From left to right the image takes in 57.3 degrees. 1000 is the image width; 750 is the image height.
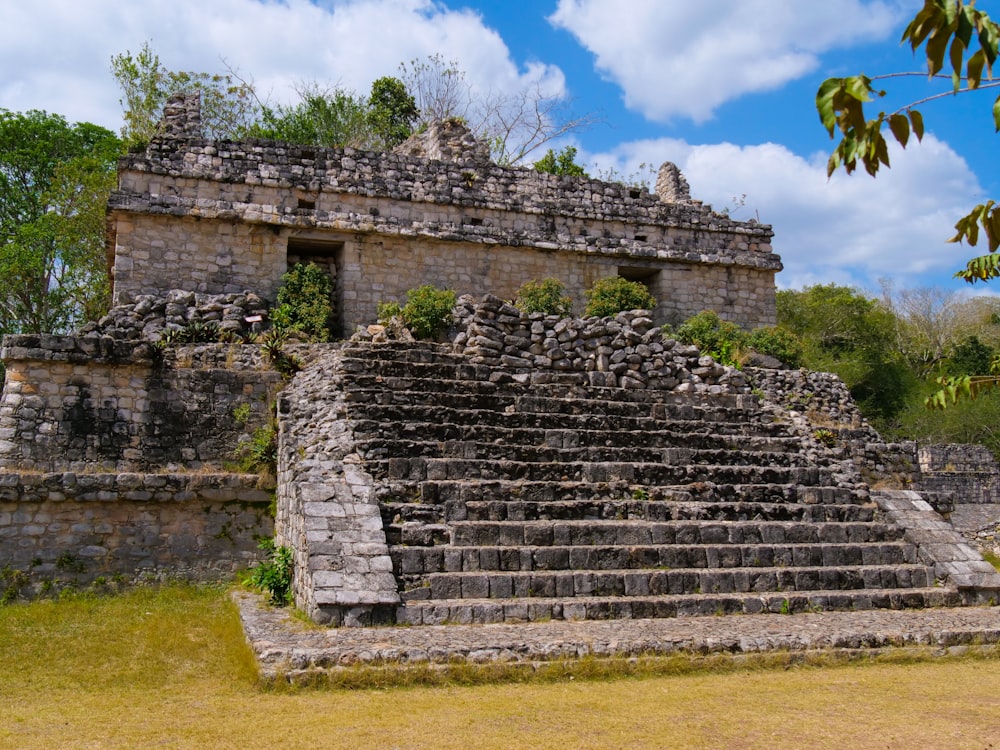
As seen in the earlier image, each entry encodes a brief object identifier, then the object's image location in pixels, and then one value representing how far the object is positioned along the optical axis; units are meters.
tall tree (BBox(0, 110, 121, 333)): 21.61
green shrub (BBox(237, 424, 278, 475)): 10.53
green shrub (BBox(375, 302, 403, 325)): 13.85
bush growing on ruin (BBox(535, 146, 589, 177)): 26.38
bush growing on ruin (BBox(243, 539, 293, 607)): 8.10
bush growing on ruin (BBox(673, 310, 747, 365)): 15.38
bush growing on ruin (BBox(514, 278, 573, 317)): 15.28
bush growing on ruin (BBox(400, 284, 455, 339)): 13.22
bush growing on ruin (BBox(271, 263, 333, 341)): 14.64
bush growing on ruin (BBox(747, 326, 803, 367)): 16.08
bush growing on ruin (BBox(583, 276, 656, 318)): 15.70
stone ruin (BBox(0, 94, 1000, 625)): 7.89
